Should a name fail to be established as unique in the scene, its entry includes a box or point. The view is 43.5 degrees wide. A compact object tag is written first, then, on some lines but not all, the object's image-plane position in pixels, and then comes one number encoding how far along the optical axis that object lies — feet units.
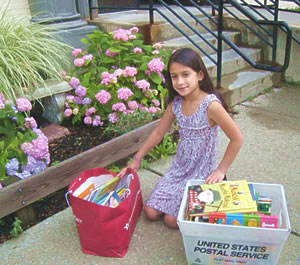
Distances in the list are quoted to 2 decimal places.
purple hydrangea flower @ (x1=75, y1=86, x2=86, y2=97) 10.84
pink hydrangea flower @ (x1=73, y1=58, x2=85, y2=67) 11.28
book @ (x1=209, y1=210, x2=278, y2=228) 5.40
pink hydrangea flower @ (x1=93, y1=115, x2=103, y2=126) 10.67
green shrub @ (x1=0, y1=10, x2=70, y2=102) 9.34
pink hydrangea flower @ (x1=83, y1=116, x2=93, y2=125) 10.68
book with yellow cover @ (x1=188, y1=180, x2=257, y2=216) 5.57
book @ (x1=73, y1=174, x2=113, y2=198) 6.88
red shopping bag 6.16
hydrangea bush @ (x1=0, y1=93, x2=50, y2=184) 7.66
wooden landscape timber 7.18
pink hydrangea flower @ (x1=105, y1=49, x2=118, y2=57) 11.62
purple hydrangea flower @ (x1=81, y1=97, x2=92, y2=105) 10.81
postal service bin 5.37
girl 6.64
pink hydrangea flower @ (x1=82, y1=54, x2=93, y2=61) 11.48
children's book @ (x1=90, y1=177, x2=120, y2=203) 6.91
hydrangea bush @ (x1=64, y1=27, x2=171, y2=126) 10.71
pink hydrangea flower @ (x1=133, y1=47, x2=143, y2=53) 11.66
